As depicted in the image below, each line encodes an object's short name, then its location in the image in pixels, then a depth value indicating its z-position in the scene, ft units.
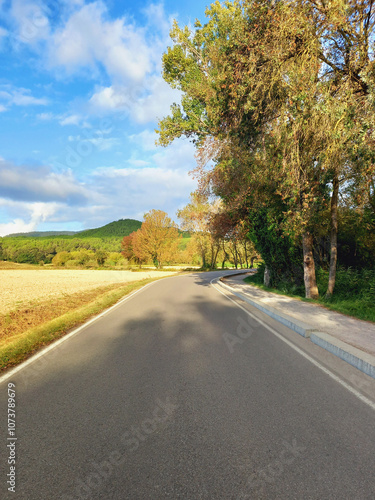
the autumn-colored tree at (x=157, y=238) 164.35
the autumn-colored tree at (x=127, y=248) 212.99
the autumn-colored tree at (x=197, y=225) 132.87
